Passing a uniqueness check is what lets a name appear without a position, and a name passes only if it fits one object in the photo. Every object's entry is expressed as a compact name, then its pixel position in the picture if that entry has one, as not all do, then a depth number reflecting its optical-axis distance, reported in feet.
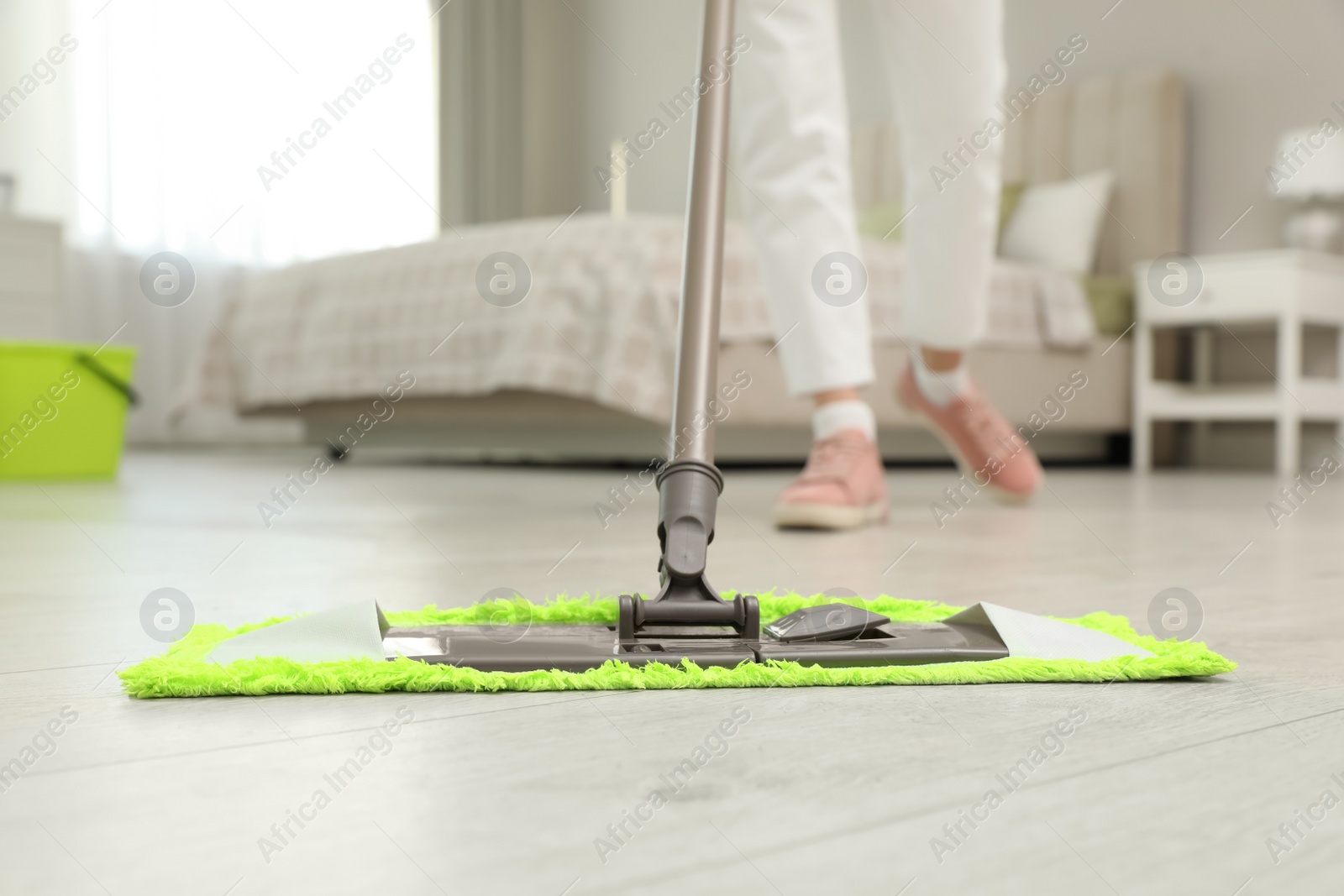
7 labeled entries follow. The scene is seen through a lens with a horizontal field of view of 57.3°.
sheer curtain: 13.74
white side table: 10.38
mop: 1.55
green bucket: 7.43
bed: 8.41
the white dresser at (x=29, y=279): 11.13
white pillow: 12.12
